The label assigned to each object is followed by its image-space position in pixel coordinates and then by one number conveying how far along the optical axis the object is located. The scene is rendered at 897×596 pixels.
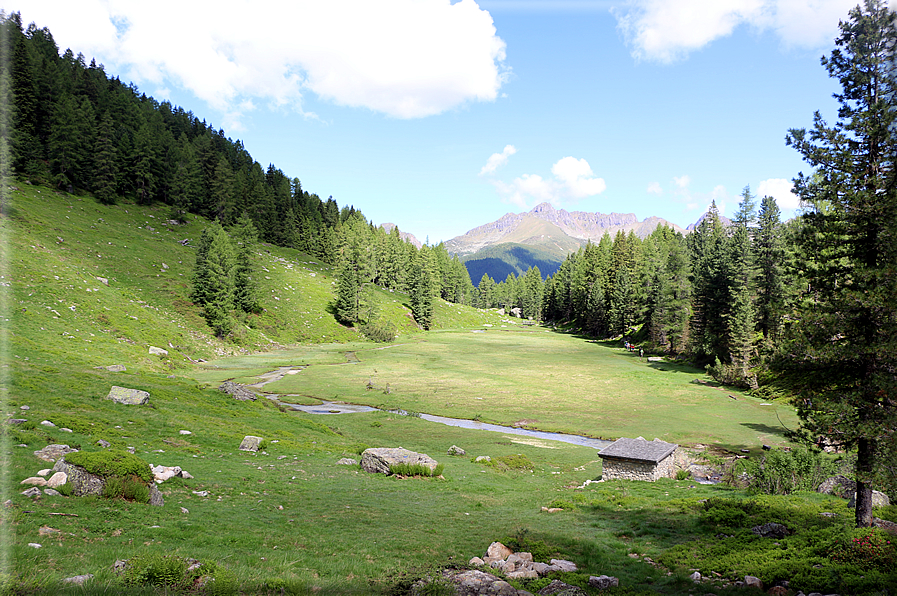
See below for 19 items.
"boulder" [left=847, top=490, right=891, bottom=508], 16.77
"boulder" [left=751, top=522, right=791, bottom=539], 14.45
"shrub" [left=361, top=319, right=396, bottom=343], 105.31
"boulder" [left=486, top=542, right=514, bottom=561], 12.89
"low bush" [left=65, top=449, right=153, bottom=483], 12.84
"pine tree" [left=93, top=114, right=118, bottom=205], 98.79
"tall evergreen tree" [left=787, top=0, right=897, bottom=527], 12.95
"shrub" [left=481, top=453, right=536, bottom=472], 27.84
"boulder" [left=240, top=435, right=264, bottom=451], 24.05
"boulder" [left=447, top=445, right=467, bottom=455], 30.97
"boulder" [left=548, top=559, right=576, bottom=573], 12.30
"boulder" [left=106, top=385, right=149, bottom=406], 25.53
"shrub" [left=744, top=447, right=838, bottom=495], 20.95
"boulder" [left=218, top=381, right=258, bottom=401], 36.84
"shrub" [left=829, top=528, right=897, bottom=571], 10.75
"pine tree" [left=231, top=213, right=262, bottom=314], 85.00
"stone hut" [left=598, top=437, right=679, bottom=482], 24.98
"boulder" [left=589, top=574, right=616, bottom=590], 11.13
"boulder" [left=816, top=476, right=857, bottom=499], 19.28
